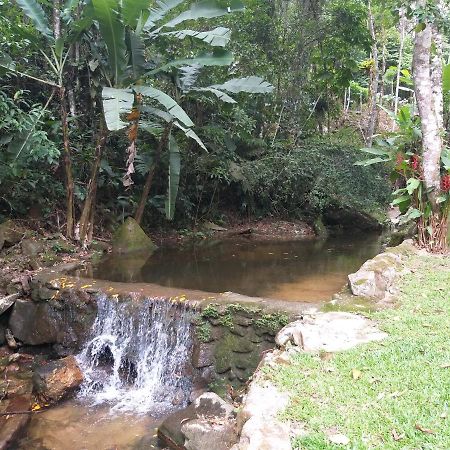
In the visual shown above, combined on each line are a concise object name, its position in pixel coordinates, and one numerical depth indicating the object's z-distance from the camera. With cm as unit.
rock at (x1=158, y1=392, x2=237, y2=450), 359
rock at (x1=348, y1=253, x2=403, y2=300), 508
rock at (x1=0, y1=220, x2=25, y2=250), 799
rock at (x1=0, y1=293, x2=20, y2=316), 685
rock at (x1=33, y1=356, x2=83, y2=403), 550
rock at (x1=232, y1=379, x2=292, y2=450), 264
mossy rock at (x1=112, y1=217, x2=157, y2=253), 953
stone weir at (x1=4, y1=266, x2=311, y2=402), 550
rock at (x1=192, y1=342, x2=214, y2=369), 558
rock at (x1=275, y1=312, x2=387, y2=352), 389
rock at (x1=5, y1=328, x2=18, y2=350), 685
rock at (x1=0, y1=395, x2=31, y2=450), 475
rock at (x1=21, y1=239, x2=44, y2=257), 797
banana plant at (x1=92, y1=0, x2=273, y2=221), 722
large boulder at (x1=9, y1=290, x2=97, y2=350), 657
